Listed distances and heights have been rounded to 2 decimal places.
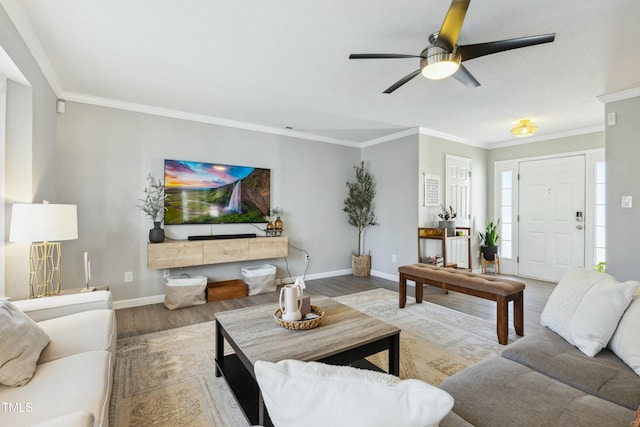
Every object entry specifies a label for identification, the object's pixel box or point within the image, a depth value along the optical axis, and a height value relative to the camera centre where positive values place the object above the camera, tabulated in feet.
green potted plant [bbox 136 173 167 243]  11.59 +0.45
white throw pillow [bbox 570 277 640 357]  4.89 -1.70
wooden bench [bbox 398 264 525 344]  8.42 -2.26
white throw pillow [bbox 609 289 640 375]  4.42 -1.92
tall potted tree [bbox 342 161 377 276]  17.18 +0.37
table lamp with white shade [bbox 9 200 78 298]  6.63 -0.34
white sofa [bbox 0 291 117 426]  3.45 -2.27
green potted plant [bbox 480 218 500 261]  17.75 -1.57
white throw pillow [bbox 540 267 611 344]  5.52 -1.62
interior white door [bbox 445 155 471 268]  15.54 +1.11
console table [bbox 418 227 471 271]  14.19 -1.11
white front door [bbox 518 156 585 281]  15.30 -0.06
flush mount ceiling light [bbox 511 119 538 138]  13.32 +3.88
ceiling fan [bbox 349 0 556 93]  5.62 +3.57
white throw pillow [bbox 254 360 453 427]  1.85 -1.21
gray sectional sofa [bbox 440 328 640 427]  3.44 -2.35
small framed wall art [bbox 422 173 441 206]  15.21 +1.31
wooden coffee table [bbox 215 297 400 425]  4.91 -2.25
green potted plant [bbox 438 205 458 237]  14.85 -0.24
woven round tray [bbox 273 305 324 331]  5.68 -2.11
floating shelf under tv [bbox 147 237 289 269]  11.25 -1.55
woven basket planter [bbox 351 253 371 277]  17.12 -2.92
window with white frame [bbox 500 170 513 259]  17.89 -0.01
